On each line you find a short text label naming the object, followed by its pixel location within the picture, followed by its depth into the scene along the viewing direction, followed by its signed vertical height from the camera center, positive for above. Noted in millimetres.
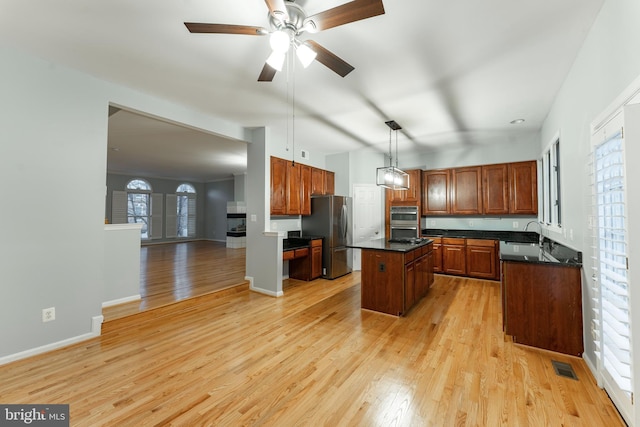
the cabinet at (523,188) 5023 +564
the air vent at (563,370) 2152 -1305
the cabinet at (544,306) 2443 -873
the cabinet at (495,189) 5281 +576
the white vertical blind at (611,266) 1550 -324
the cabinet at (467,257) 5086 -814
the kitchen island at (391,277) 3369 -813
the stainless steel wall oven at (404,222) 5941 -115
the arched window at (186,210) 11016 +304
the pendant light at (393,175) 3965 +656
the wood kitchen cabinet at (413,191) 5977 +617
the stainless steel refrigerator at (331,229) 5305 -251
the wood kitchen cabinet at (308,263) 5137 -929
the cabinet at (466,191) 5547 +574
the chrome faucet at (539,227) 4090 -205
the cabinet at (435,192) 5891 +574
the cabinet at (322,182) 5715 +805
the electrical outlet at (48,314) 2490 -934
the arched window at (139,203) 9672 +540
